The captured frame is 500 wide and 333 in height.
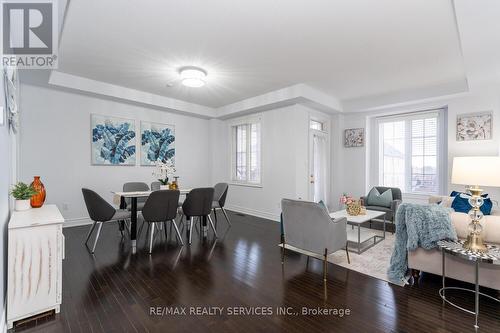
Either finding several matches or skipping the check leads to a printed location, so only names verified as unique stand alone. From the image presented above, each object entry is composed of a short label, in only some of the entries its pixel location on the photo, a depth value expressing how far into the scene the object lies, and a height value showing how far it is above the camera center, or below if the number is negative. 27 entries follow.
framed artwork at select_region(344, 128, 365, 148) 6.05 +0.72
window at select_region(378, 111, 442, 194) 5.23 +0.31
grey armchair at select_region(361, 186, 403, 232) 4.78 -0.72
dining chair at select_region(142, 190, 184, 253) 3.36 -0.56
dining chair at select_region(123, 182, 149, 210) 4.54 -0.42
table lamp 2.17 -0.12
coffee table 3.51 -1.09
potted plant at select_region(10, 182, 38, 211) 2.35 -0.28
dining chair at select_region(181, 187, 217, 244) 3.92 -0.59
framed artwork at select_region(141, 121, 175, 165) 5.61 +0.53
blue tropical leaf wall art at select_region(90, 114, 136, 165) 4.94 +0.51
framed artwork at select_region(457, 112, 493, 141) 4.31 +0.72
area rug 2.84 -1.19
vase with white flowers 4.38 -0.14
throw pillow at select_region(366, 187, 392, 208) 5.03 -0.66
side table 1.93 -0.71
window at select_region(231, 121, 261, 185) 6.19 +0.32
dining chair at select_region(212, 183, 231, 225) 4.77 -0.58
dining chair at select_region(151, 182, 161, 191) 4.93 -0.39
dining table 3.52 -0.73
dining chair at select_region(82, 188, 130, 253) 3.28 -0.57
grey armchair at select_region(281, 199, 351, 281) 2.65 -0.70
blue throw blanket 2.36 -0.62
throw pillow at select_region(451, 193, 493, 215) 2.95 -0.46
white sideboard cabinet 1.88 -0.79
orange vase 2.51 -0.31
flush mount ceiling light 3.95 +1.45
